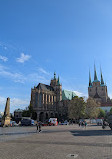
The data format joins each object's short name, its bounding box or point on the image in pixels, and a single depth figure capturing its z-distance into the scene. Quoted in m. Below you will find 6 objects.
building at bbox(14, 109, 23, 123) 116.14
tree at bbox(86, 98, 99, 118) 59.72
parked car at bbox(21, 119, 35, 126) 44.28
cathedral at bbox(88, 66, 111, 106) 126.94
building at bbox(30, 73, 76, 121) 92.85
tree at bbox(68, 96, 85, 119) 59.38
